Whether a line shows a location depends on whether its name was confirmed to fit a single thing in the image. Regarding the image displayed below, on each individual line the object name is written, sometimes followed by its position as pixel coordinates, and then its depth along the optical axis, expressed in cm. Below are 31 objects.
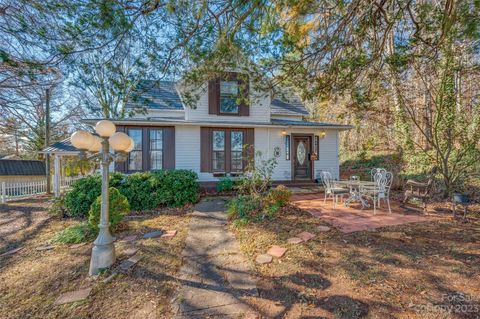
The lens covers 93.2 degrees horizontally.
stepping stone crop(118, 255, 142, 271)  334
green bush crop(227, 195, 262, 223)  553
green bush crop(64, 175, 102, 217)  657
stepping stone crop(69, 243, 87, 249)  433
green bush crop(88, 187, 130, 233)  454
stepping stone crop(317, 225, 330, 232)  462
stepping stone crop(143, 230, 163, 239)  469
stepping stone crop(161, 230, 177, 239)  468
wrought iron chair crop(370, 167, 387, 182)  629
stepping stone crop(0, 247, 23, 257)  442
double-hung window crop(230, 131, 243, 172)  1009
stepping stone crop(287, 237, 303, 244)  407
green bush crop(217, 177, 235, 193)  914
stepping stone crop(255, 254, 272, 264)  344
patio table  632
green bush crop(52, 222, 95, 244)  460
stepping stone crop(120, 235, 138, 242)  451
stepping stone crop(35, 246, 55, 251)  442
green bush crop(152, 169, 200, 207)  715
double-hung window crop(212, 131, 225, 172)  994
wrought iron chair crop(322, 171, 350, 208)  629
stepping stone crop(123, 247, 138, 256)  383
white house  944
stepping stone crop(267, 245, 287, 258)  363
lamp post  328
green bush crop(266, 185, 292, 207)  610
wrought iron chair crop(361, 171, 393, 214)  586
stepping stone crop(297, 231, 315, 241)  423
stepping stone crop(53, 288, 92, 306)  268
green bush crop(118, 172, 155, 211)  697
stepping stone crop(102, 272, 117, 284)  302
